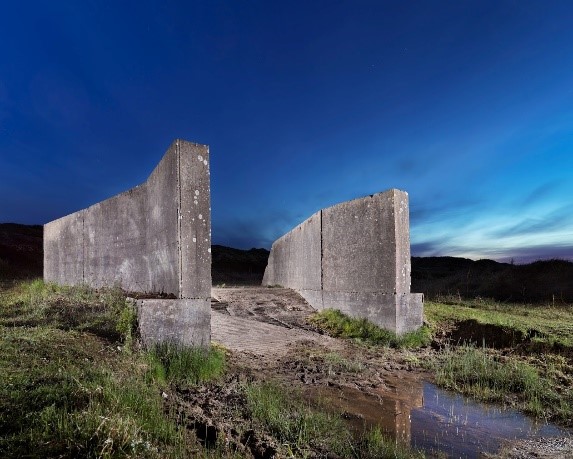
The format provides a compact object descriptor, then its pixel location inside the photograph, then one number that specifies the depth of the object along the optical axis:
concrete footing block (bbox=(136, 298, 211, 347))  4.96
